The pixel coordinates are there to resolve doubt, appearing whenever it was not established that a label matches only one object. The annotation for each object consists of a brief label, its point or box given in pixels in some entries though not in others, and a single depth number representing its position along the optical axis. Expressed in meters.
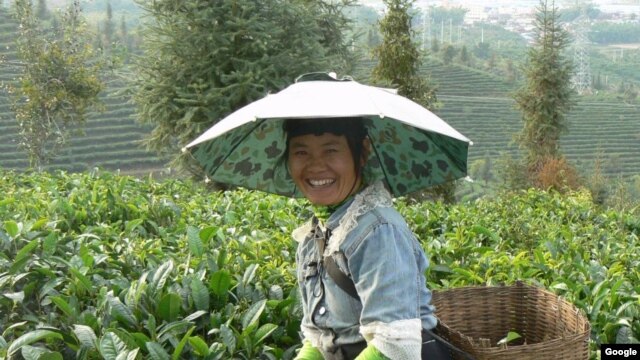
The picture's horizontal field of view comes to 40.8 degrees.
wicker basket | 2.41
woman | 1.94
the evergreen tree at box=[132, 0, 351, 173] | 12.60
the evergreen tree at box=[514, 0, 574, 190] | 23.83
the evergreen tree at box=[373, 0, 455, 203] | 17.27
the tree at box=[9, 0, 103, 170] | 17.28
